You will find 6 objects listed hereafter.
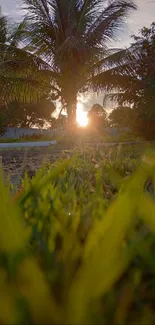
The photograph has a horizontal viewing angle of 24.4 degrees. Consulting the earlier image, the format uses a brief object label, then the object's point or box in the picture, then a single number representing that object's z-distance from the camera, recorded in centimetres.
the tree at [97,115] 3222
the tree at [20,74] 1468
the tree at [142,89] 1427
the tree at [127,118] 1576
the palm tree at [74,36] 1516
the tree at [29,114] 2756
